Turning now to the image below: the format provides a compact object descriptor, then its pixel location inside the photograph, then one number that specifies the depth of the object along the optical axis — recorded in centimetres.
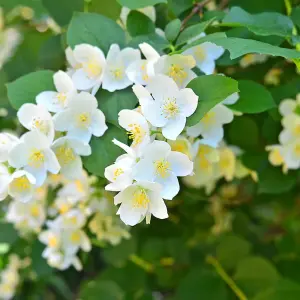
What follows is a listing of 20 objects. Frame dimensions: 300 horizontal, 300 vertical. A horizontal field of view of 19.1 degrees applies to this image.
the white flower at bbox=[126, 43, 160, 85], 58
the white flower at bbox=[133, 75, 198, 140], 56
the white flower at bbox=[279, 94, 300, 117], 66
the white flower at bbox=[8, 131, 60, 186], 58
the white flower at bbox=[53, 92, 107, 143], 59
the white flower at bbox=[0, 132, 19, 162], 58
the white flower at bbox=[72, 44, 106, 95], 60
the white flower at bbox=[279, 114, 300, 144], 66
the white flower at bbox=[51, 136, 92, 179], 59
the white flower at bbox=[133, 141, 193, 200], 55
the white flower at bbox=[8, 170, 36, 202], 58
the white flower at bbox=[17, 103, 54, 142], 58
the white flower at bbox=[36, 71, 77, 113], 59
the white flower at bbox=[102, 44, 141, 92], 60
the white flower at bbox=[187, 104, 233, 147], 61
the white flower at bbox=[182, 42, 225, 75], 60
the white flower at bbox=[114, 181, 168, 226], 55
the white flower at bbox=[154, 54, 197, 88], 58
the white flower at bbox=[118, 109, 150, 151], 56
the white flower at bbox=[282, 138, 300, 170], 68
